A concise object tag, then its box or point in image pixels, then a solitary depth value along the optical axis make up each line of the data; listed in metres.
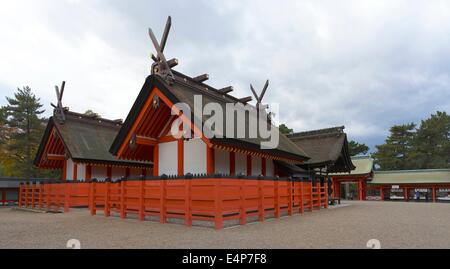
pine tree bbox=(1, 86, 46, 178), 28.34
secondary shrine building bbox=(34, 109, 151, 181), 18.05
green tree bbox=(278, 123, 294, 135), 45.11
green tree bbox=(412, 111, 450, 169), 41.41
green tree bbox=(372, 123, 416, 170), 42.50
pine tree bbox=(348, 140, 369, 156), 48.97
